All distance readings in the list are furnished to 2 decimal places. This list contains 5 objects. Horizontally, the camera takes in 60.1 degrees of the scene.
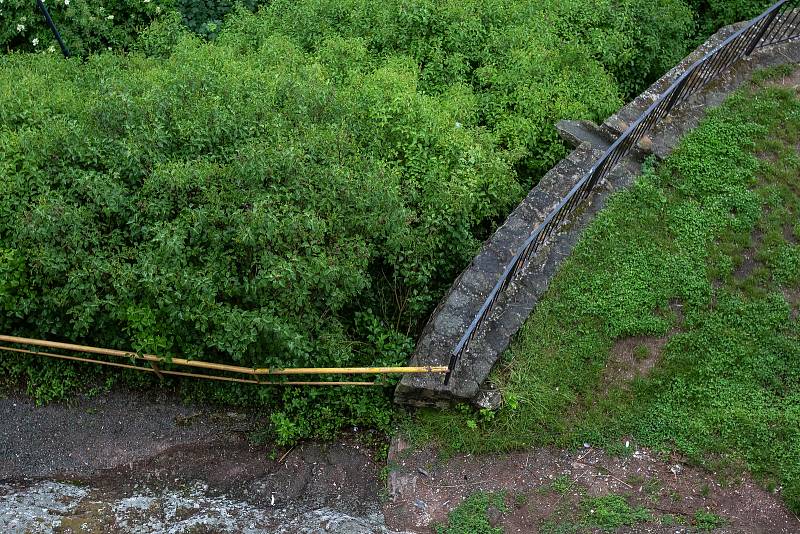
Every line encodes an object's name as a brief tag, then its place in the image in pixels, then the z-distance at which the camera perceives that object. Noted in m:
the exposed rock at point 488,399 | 6.57
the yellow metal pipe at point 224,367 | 6.48
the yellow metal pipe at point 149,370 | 6.84
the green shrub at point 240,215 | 6.47
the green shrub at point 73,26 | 10.86
